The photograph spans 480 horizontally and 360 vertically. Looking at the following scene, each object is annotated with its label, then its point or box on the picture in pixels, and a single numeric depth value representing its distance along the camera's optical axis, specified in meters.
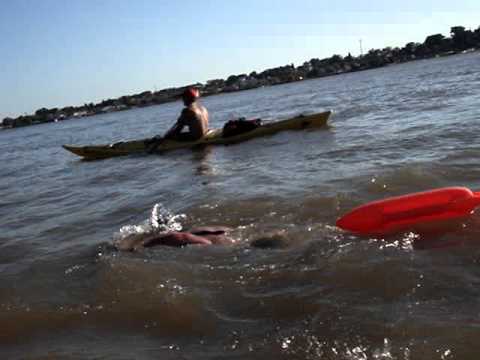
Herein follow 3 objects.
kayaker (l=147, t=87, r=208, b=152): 13.48
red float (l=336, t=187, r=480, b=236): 5.18
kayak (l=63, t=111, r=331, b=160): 14.22
